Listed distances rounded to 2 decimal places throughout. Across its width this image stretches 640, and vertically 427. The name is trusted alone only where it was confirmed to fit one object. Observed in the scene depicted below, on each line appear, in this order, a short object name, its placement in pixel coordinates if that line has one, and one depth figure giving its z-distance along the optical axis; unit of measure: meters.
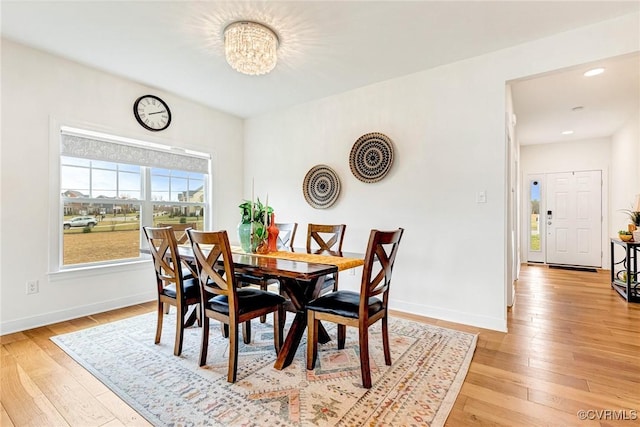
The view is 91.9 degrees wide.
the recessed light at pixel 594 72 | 3.07
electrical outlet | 2.84
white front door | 5.78
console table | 3.66
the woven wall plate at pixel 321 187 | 3.85
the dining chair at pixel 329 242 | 2.67
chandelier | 2.33
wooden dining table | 1.86
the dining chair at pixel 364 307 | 1.82
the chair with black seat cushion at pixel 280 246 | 2.80
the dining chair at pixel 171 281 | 2.21
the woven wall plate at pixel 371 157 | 3.42
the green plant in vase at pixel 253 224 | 2.57
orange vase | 2.61
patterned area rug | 1.59
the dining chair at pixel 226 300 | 1.87
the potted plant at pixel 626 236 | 3.88
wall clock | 3.60
